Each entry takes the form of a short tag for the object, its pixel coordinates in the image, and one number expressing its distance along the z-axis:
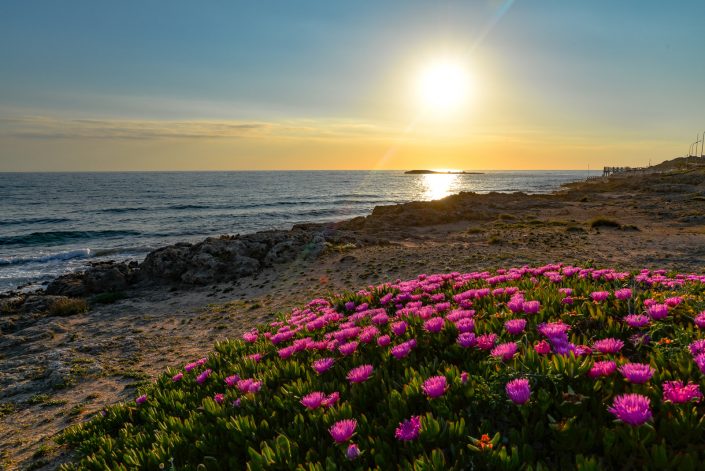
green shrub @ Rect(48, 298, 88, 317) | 13.60
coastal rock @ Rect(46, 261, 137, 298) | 16.45
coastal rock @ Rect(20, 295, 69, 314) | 14.25
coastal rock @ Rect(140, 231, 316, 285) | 17.36
